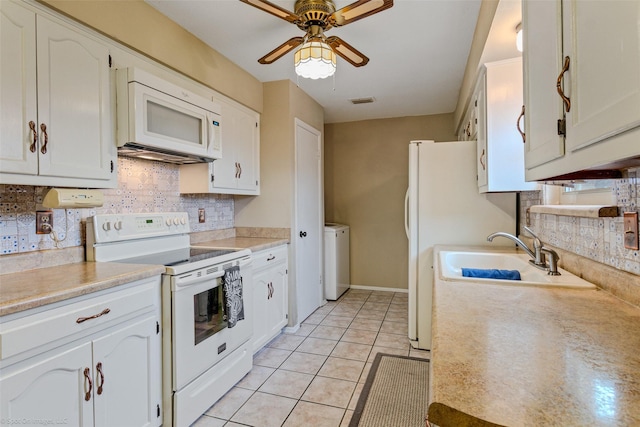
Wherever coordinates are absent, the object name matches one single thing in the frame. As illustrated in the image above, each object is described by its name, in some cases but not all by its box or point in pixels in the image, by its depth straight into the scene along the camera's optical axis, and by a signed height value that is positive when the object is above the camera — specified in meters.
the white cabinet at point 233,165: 2.57 +0.41
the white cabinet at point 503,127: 2.01 +0.52
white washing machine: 4.15 -0.64
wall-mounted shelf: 1.14 +0.00
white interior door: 3.28 -0.10
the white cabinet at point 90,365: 1.12 -0.60
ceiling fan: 1.59 +1.00
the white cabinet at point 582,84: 0.59 +0.28
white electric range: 1.72 -0.54
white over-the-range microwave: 1.80 +0.57
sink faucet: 1.49 -0.23
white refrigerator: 2.67 +0.01
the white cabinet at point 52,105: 1.36 +0.51
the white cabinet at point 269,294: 2.61 -0.70
